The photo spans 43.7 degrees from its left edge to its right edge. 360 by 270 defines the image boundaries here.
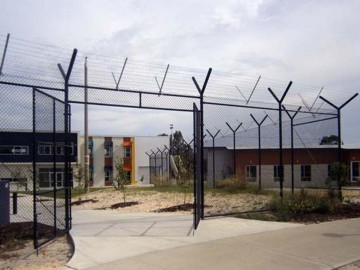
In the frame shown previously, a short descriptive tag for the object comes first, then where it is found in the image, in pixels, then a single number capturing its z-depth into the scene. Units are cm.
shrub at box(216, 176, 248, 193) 2182
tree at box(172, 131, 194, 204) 1714
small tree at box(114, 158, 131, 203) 1964
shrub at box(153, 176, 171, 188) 3127
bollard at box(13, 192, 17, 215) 1501
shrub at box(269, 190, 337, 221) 1286
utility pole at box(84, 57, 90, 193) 2570
